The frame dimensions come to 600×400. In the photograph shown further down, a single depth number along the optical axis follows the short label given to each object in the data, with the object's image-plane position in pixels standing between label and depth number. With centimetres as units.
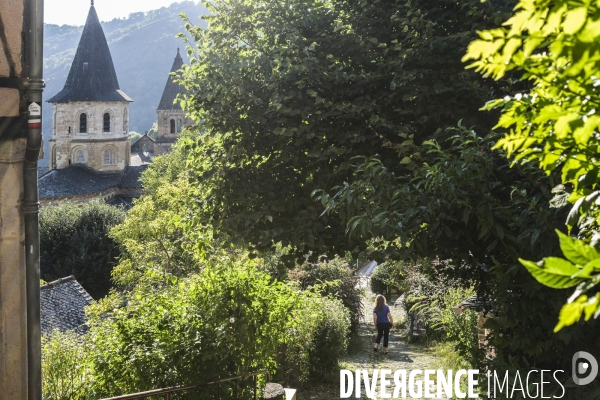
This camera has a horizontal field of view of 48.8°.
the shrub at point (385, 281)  2092
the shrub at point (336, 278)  1764
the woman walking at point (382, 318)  1407
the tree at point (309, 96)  704
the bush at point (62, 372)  937
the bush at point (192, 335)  707
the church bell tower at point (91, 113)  5934
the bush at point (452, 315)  1139
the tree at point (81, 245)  3219
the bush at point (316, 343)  1203
